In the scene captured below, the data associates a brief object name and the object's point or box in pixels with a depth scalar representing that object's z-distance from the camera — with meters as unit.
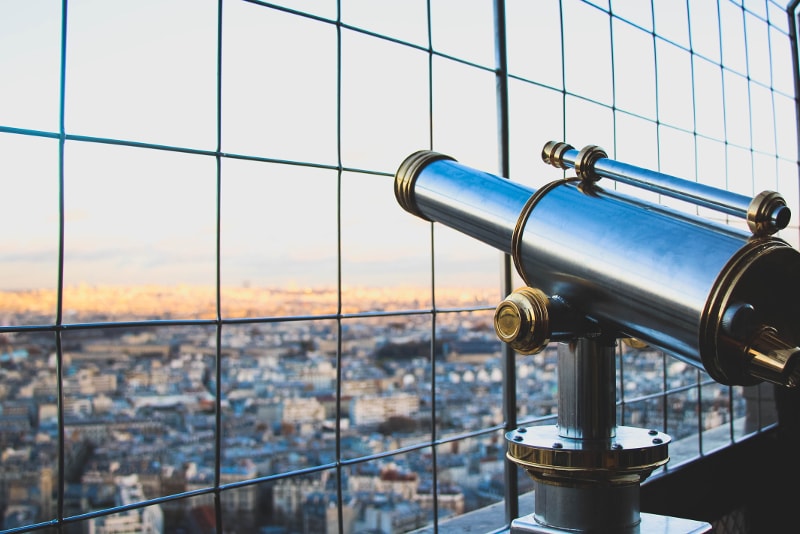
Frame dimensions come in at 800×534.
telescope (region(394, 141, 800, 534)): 1.12
